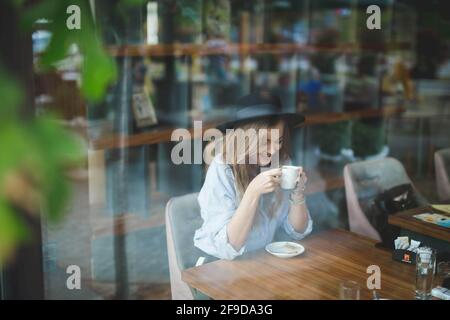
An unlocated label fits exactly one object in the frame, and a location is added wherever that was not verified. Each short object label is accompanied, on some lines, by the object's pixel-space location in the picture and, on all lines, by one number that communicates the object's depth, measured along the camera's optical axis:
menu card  2.48
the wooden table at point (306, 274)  1.87
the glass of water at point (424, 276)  1.88
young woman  2.15
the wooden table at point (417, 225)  2.42
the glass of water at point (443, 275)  1.93
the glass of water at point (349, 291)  1.81
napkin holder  2.10
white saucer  2.09
